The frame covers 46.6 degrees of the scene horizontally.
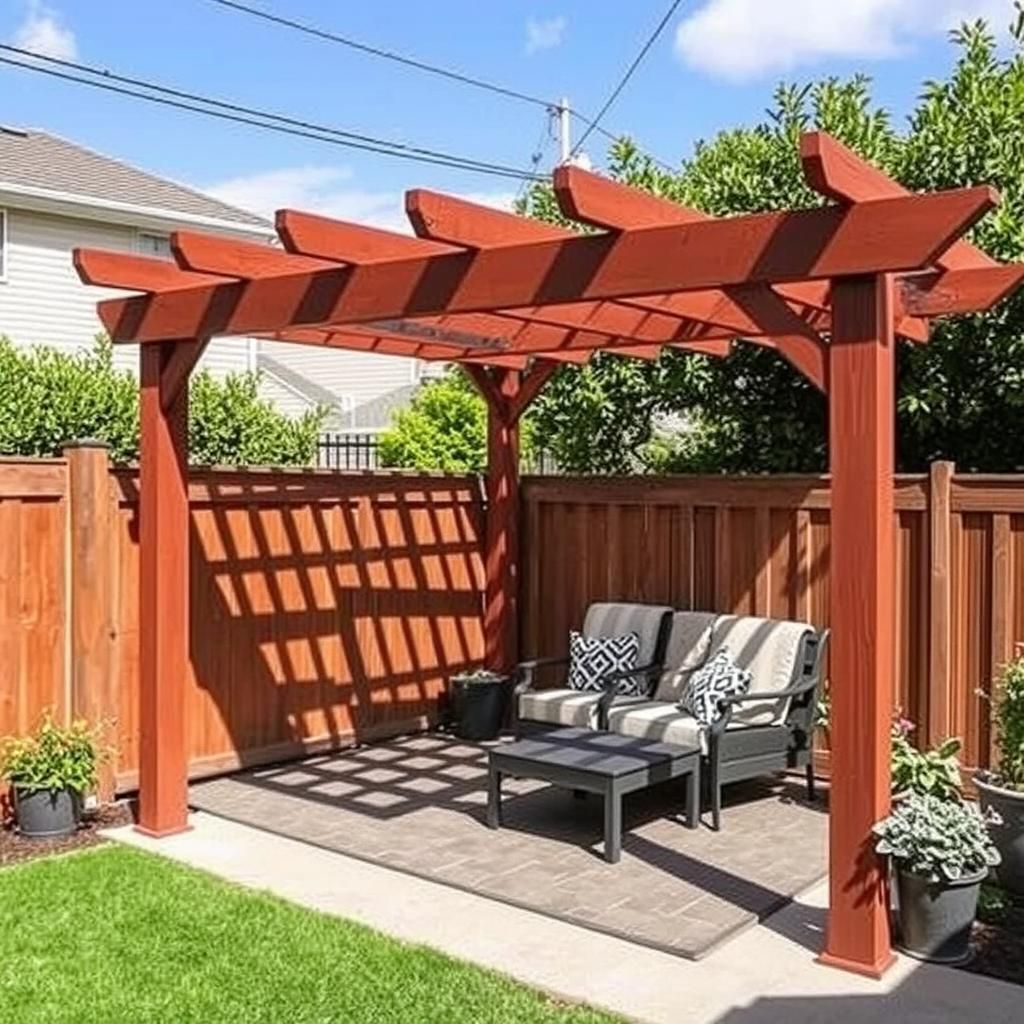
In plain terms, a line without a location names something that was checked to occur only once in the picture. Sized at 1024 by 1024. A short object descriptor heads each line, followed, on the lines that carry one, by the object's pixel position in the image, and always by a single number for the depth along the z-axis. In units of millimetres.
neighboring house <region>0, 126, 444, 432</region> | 14578
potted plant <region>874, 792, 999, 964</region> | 4113
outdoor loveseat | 6031
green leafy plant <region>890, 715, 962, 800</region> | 4672
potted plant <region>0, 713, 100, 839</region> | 5551
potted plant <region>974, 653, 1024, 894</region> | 4863
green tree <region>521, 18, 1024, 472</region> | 7203
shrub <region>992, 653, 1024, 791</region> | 4988
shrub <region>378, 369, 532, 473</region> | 15109
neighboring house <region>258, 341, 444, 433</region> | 24953
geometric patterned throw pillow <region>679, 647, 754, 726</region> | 6285
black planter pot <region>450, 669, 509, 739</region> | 7848
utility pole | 18438
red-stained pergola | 3963
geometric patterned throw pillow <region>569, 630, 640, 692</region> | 7172
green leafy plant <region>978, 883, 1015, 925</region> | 4660
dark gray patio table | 5355
